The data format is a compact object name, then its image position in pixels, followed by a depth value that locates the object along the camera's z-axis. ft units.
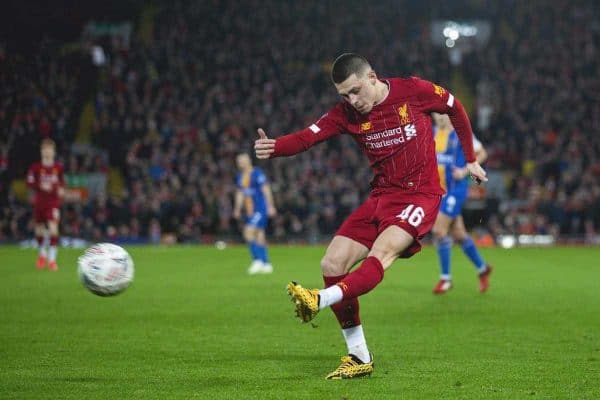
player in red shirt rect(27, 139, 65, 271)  62.44
